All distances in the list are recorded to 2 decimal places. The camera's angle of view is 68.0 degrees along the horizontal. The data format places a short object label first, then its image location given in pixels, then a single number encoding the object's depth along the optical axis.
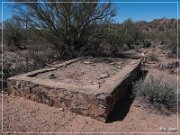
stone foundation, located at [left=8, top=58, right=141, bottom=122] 2.61
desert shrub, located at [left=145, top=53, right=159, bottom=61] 6.26
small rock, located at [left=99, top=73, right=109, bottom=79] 3.53
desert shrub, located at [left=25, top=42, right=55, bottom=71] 4.88
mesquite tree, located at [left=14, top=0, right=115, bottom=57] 5.49
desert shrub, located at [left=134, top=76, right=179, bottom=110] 2.98
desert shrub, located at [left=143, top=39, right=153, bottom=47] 9.08
